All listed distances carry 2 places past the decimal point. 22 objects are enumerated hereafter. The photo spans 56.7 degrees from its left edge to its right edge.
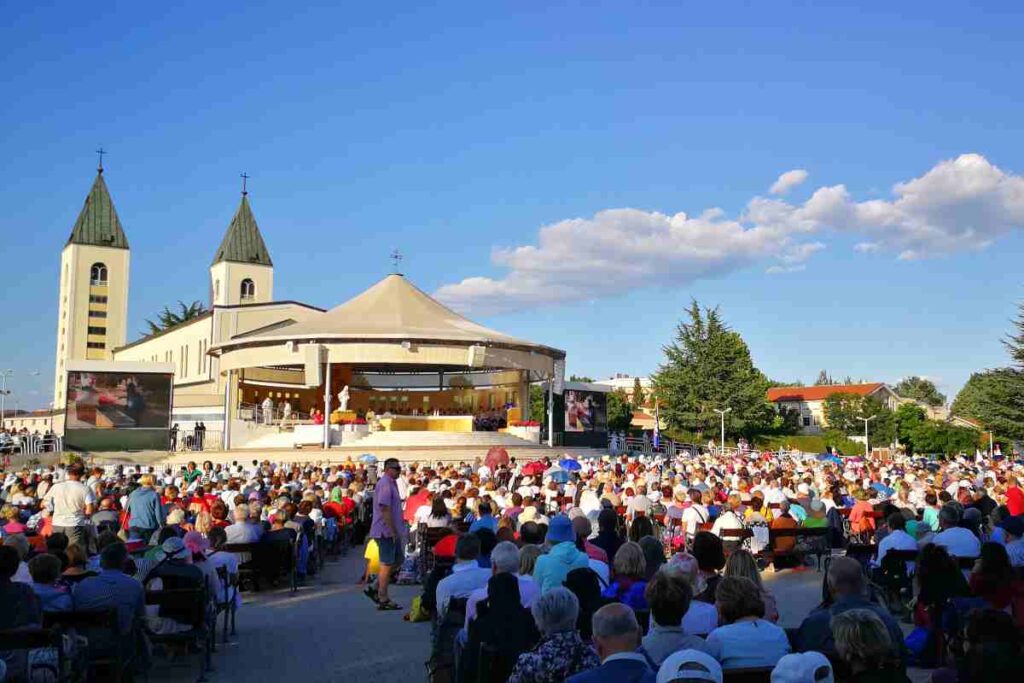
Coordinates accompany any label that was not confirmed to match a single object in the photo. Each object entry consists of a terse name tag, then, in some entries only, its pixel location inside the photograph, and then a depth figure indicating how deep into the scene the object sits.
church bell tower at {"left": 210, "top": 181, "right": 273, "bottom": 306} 77.28
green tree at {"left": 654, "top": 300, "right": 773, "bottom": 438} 61.41
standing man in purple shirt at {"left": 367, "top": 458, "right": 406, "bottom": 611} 9.71
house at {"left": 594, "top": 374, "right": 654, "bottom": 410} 133.00
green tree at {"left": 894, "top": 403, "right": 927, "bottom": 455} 57.64
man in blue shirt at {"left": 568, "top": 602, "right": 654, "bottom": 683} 3.49
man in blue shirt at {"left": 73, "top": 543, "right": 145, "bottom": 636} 6.12
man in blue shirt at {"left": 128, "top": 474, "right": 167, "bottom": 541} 10.33
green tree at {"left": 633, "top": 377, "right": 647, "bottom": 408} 86.06
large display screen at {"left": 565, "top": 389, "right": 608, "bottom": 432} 40.78
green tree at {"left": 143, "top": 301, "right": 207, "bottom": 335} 107.00
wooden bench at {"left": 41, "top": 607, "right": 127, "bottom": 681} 5.78
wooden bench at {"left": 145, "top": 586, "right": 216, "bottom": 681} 6.80
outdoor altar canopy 35.47
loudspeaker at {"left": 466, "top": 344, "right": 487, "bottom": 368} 35.59
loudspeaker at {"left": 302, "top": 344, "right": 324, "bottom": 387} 34.91
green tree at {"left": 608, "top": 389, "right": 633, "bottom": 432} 64.44
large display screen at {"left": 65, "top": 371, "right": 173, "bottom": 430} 34.31
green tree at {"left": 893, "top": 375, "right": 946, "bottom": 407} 115.25
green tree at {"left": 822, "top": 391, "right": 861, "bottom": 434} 65.50
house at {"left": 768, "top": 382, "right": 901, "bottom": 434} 87.25
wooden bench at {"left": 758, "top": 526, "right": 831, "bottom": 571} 11.91
